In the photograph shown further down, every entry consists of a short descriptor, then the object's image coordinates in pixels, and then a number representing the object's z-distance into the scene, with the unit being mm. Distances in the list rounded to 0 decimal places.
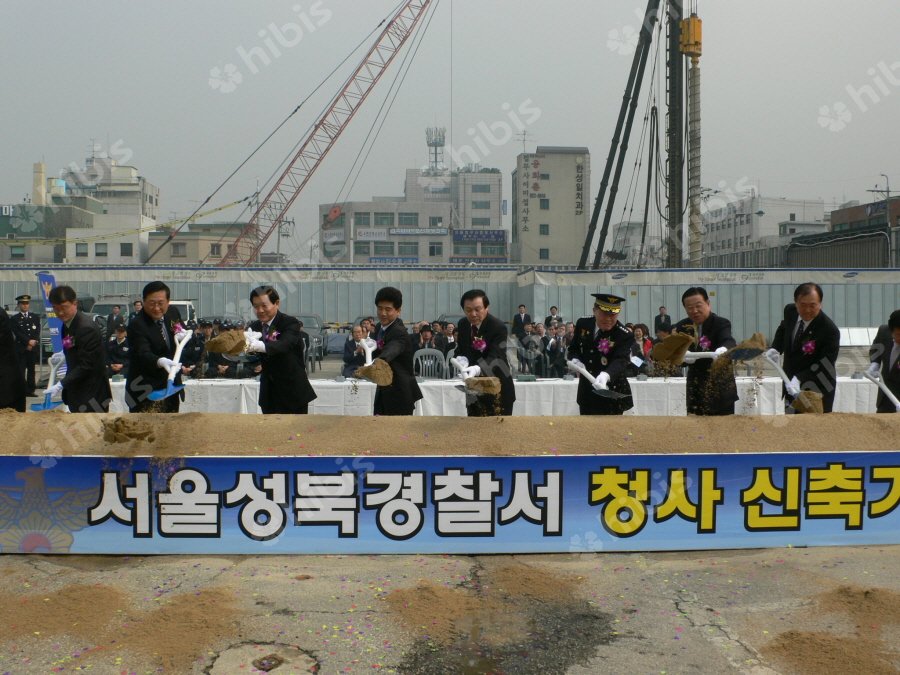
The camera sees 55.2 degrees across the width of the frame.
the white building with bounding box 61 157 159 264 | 62469
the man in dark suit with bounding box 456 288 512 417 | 5707
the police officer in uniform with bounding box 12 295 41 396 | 13170
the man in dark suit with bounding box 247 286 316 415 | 5617
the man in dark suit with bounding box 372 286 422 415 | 5781
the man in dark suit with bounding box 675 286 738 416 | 5688
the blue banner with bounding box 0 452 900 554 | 4672
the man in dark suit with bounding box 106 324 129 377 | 11503
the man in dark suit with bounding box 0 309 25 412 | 5711
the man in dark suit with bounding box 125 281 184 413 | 5746
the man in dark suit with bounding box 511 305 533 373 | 18078
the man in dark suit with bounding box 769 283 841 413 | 5871
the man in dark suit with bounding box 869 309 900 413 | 6143
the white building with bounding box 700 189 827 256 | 66500
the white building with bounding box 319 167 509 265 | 82375
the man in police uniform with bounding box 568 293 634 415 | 5465
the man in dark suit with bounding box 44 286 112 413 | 5684
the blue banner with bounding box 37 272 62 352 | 9844
